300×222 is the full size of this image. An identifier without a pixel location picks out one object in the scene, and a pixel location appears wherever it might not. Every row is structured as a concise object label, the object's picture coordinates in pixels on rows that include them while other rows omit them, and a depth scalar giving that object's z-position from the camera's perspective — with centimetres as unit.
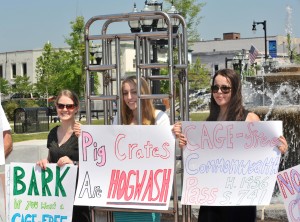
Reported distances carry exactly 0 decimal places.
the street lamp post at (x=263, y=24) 4625
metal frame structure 566
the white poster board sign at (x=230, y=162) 532
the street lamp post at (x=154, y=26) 1227
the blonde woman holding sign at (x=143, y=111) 572
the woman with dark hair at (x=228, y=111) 523
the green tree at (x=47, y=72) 6106
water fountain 1035
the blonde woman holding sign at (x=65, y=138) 583
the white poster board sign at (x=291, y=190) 525
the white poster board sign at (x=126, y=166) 562
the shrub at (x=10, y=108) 3731
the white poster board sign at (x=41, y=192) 589
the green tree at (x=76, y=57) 4991
